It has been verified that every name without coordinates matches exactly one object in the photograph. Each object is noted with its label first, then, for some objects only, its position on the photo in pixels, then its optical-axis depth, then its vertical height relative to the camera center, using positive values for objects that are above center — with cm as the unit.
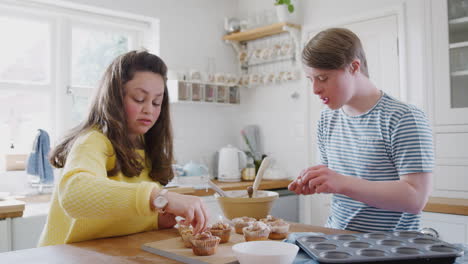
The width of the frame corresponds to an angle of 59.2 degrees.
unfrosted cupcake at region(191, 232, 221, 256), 97 -24
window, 278 +59
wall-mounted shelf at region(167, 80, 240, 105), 328 +43
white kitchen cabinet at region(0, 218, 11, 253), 197 -43
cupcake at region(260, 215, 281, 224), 119 -22
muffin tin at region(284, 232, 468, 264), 90 -26
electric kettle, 325 -16
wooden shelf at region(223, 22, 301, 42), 328 +93
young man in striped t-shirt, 120 -2
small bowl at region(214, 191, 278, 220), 123 -19
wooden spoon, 135 -11
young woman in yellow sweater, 99 -6
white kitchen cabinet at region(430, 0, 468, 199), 240 +28
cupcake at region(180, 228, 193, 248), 103 -23
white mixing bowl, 83 -23
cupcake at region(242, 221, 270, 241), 108 -23
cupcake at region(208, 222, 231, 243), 108 -23
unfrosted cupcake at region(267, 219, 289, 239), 114 -24
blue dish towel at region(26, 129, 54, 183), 264 -8
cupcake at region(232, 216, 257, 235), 119 -23
